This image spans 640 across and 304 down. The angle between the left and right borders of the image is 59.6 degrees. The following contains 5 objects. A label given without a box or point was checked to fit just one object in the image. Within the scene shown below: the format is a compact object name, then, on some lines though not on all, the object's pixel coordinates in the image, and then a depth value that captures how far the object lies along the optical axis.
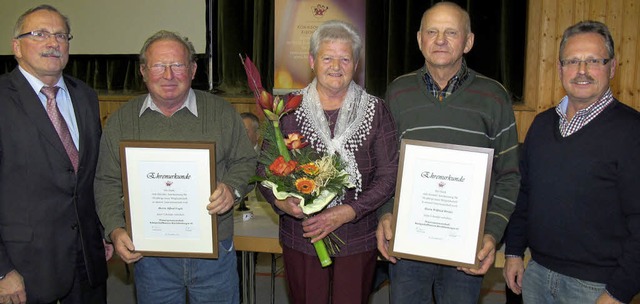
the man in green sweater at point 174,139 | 2.38
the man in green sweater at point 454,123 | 2.41
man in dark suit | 2.29
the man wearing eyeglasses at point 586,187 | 2.13
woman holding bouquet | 2.34
